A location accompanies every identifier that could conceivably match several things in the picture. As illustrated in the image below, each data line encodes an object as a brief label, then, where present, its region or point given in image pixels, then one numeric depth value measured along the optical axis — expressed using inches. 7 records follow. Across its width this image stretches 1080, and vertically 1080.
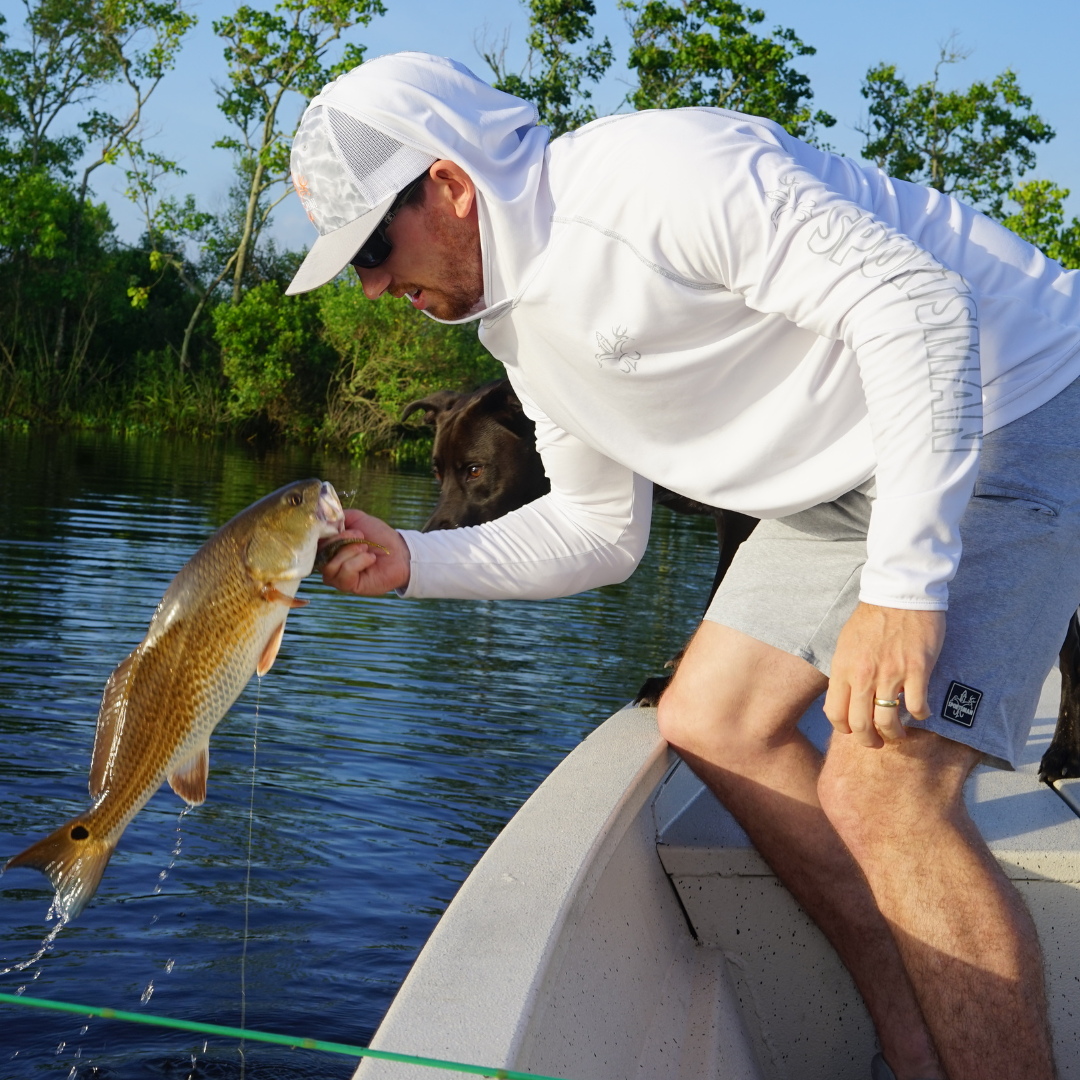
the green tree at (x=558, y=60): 1476.4
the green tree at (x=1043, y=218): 1187.3
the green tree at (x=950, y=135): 1529.3
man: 87.0
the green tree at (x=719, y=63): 1437.0
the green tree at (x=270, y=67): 1370.6
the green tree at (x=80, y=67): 1480.1
